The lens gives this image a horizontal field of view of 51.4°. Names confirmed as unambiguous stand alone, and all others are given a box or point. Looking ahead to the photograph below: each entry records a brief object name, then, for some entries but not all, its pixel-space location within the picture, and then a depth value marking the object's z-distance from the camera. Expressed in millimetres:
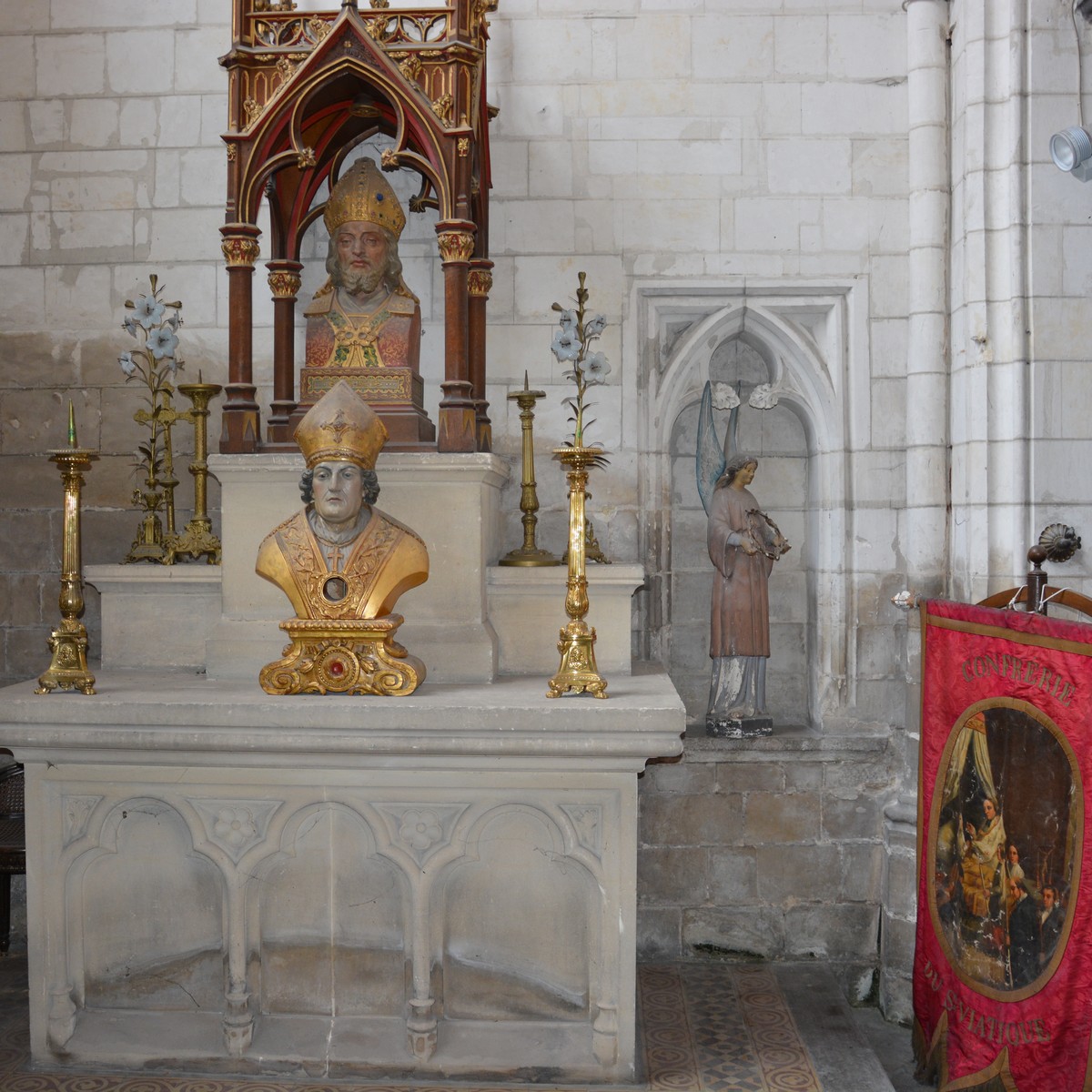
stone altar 3693
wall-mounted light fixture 4066
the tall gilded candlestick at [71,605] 3951
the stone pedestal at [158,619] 4566
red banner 3391
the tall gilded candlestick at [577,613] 3838
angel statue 5094
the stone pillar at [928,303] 4961
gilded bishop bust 3873
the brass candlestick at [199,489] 4711
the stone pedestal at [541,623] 4457
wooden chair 4711
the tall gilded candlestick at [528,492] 4637
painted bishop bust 4449
